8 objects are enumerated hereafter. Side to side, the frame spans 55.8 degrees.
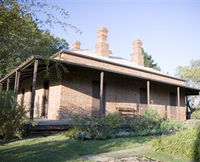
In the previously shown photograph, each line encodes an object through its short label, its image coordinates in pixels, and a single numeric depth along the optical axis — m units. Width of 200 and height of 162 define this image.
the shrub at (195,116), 15.41
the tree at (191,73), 29.12
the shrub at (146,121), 8.82
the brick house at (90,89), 10.65
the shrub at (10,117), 4.43
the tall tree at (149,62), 40.16
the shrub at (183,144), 4.41
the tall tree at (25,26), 3.35
